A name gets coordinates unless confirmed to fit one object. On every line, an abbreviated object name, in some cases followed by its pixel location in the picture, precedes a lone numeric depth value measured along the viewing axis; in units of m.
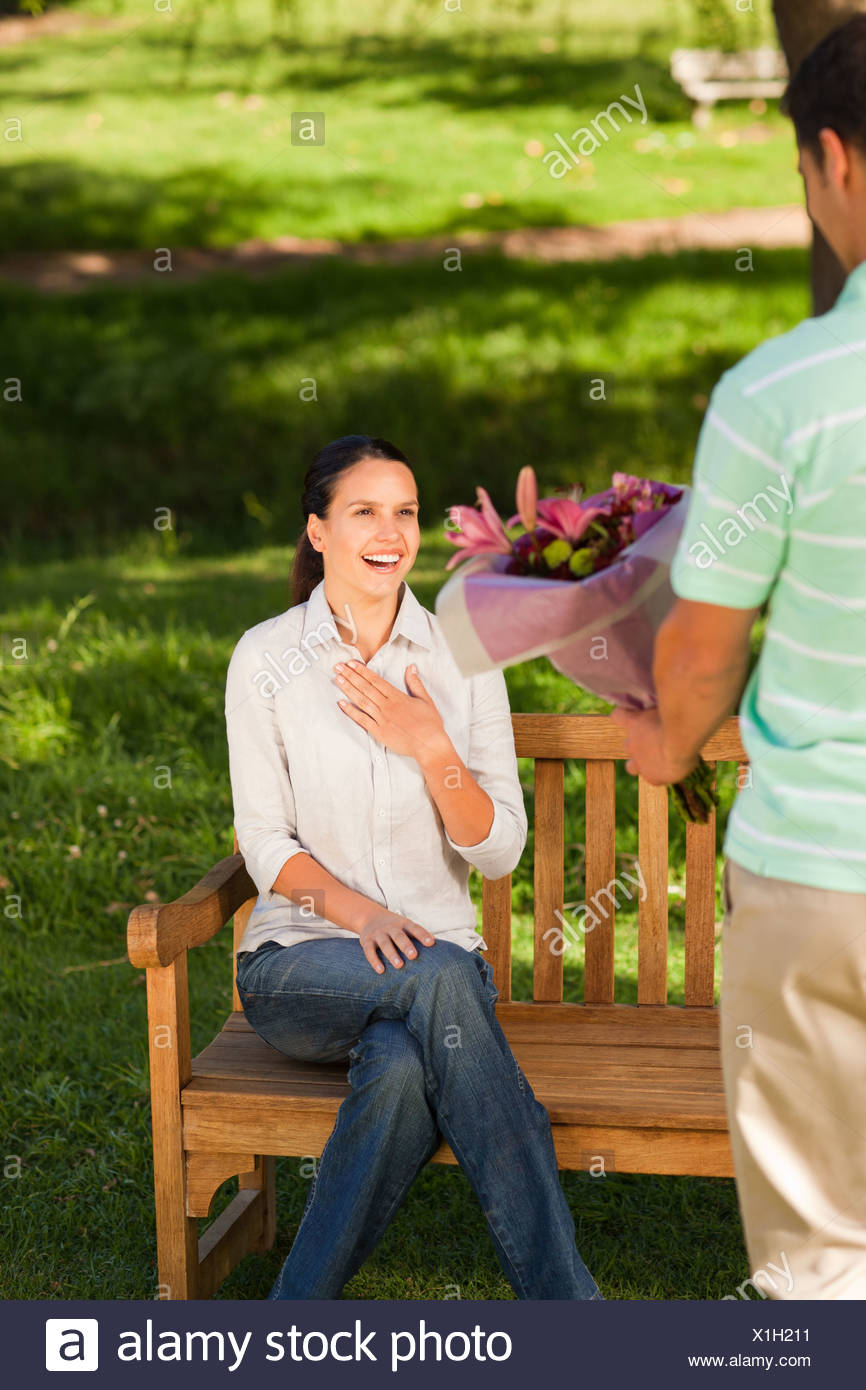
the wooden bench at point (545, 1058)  5.30
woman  5.03
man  3.18
